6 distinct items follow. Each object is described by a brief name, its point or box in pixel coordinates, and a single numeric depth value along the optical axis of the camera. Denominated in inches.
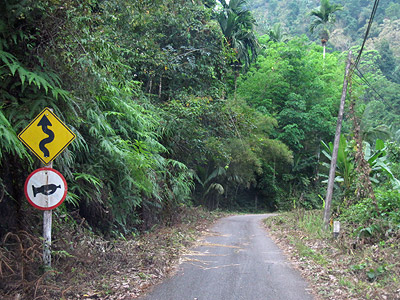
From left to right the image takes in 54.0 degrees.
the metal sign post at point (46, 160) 231.1
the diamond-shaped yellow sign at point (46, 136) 231.6
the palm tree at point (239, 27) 1042.7
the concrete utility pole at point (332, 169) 546.9
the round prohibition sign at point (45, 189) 230.2
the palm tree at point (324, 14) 1920.5
